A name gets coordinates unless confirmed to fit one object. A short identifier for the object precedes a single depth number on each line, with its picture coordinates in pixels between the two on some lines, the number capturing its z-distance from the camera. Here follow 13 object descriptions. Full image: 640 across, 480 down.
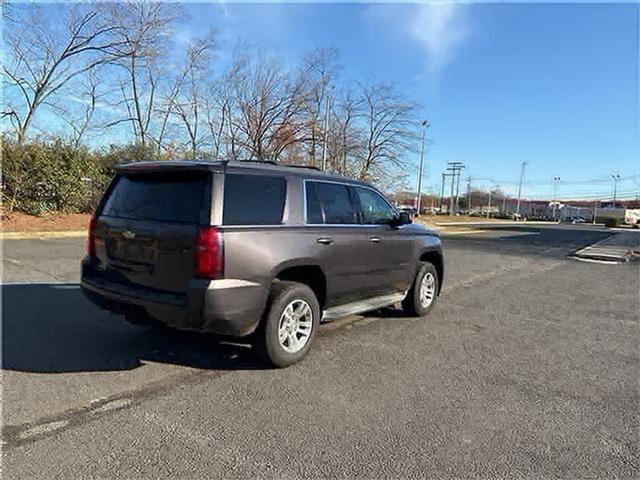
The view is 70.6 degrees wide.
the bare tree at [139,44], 25.71
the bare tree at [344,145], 37.91
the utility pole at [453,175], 88.56
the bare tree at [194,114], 32.53
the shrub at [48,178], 17.17
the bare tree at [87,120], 28.40
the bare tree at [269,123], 31.36
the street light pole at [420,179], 44.16
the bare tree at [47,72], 23.52
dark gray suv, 3.59
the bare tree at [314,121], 32.19
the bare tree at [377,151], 44.75
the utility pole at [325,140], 32.94
